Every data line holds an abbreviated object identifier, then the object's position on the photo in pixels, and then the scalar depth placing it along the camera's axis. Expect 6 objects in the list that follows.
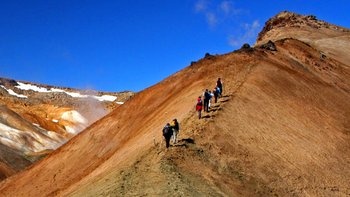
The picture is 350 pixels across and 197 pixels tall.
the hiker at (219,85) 37.72
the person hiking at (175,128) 28.85
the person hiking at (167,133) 27.88
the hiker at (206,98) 33.35
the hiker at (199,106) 32.16
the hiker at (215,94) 36.41
